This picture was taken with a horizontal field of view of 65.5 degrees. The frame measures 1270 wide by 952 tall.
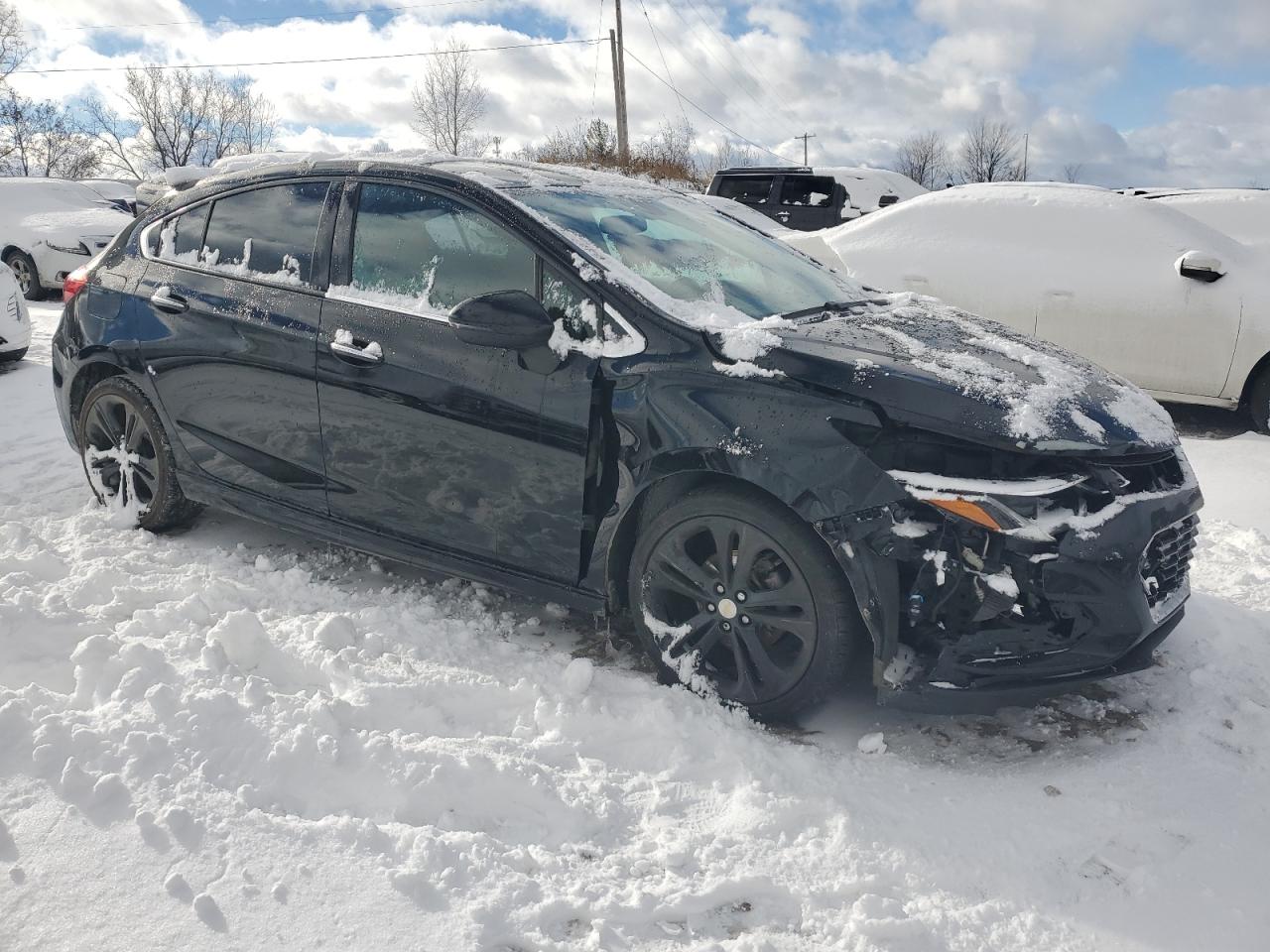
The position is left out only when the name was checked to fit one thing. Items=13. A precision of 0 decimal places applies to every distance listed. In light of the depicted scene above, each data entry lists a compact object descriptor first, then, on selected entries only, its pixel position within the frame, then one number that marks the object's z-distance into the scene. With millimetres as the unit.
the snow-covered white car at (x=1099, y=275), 6207
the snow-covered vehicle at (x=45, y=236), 12570
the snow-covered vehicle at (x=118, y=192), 15164
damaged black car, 2609
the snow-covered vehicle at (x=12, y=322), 8086
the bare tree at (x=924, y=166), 66250
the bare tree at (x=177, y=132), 51156
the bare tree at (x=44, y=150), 44000
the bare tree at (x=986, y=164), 62500
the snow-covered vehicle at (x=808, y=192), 14023
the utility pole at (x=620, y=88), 30281
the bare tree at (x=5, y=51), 36638
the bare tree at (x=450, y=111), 41219
